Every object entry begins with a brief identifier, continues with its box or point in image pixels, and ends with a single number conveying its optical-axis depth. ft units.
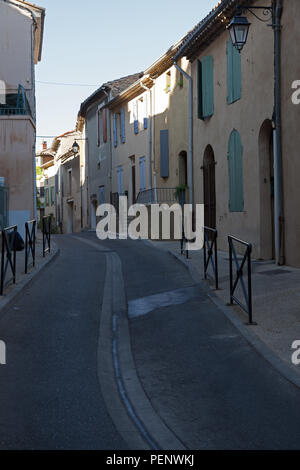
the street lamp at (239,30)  39.96
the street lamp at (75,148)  115.96
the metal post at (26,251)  42.22
